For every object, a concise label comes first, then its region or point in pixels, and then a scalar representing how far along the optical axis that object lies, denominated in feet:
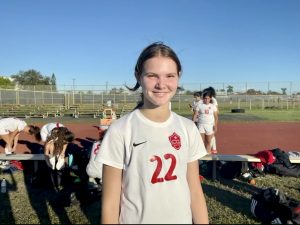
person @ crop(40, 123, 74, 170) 13.14
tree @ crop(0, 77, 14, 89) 143.07
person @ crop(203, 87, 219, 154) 17.53
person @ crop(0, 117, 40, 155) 18.81
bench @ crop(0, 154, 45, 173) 14.34
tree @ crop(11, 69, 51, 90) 169.01
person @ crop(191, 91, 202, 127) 19.74
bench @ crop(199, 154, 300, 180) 13.80
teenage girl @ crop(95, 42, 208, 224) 3.22
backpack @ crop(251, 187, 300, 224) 8.72
